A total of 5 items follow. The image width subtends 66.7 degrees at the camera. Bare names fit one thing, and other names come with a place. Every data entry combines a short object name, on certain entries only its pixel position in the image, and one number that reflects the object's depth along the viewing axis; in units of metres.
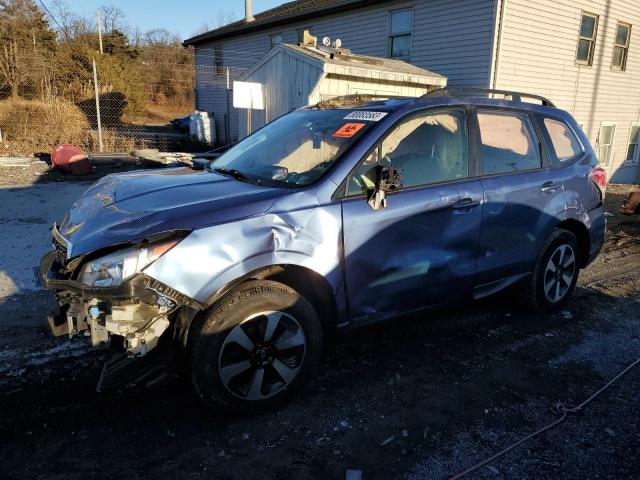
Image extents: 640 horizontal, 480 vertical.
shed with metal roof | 10.26
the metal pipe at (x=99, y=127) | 12.63
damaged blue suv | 2.53
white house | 11.91
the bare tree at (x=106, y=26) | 36.91
